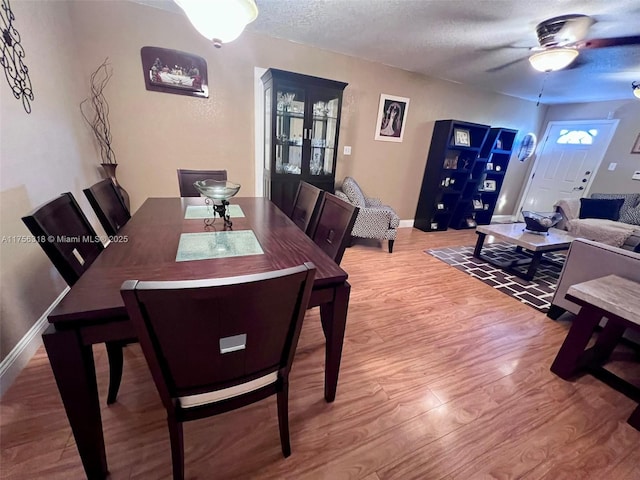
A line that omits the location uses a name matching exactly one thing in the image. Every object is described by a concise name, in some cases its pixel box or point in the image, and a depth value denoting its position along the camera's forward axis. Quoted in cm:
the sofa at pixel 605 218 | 336
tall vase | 249
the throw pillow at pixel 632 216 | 368
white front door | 459
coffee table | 271
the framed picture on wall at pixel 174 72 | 250
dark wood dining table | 73
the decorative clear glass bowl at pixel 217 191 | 145
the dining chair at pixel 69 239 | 92
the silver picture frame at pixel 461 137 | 405
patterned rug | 251
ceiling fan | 201
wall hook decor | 143
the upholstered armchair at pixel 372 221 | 320
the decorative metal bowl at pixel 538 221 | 289
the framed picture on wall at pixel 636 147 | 412
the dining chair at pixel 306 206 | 167
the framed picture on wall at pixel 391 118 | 369
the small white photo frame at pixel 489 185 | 488
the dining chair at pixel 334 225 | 131
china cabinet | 284
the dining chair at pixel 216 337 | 57
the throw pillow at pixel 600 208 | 381
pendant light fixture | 115
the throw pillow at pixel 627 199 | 385
